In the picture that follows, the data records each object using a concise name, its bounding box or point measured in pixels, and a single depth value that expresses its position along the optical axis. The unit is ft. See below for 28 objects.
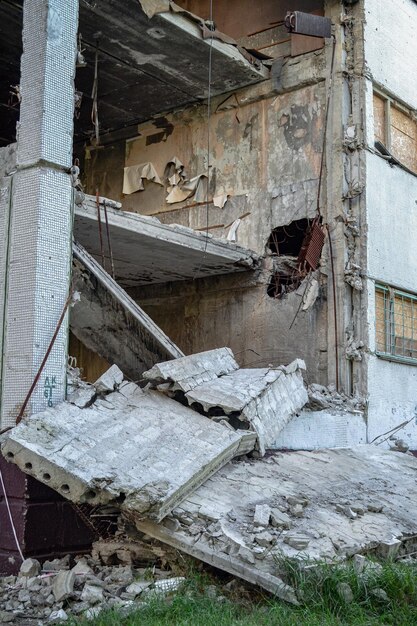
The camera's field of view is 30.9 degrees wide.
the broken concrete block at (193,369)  25.48
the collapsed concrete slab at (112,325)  27.34
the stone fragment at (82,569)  20.03
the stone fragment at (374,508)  24.64
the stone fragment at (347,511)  23.35
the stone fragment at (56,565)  21.22
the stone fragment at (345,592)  17.44
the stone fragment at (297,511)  22.11
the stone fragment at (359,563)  18.54
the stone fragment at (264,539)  19.38
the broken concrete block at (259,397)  25.65
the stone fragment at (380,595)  17.62
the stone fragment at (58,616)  17.15
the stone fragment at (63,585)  18.47
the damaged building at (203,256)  22.31
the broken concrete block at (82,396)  23.45
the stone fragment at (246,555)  18.44
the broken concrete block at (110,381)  24.40
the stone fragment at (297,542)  19.56
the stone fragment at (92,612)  16.80
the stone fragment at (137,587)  18.62
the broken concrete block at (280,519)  20.93
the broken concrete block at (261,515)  20.63
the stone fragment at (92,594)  18.23
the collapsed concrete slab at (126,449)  19.98
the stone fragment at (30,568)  20.65
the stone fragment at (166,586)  18.43
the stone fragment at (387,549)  21.45
